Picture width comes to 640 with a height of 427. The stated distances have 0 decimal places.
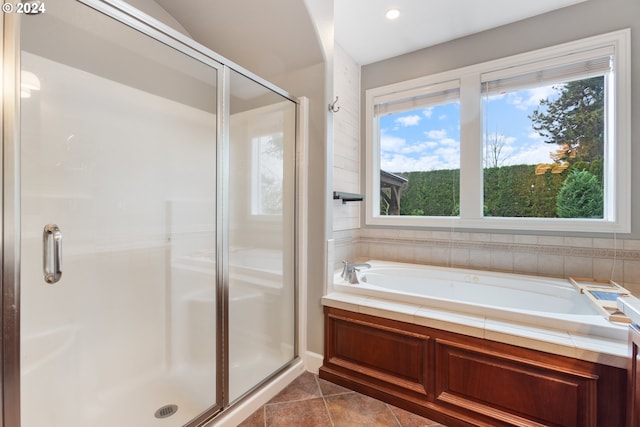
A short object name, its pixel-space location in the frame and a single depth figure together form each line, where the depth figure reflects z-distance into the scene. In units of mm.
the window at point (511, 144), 2242
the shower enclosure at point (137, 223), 1246
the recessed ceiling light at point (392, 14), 2400
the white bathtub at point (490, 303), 1397
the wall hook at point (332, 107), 2156
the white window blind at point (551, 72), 2256
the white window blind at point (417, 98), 2826
